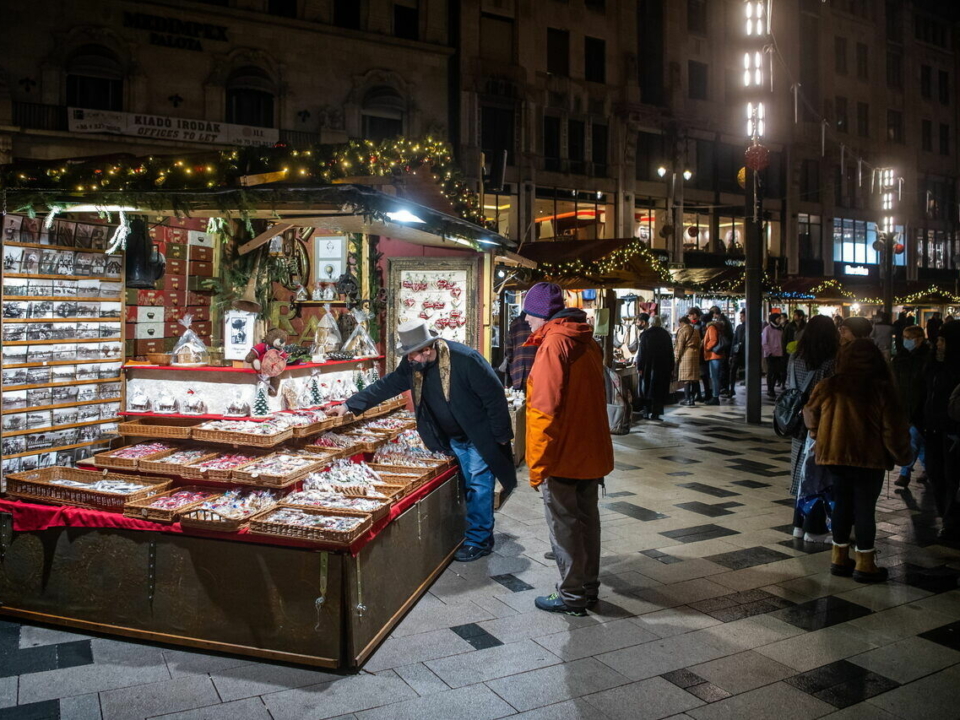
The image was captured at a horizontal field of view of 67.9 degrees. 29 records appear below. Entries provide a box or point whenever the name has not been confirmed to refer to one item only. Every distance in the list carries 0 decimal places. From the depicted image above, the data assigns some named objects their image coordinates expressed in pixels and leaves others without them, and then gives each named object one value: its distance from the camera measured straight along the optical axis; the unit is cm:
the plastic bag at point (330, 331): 658
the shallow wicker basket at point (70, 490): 427
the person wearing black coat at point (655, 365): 1295
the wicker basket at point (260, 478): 442
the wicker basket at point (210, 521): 387
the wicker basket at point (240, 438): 467
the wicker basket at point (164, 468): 460
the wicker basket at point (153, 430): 495
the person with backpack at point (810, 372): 578
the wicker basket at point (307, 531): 370
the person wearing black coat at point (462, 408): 525
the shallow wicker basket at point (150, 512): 401
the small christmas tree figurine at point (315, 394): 576
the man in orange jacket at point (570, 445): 425
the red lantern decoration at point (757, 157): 1160
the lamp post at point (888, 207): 2158
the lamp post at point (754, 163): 1157
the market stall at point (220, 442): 384
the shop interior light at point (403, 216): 560
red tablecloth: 382
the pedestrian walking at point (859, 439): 490
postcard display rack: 500
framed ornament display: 828
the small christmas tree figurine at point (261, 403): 507
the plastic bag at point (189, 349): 532
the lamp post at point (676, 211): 2981
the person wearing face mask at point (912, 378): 718
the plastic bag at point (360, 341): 690
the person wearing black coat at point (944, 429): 612
